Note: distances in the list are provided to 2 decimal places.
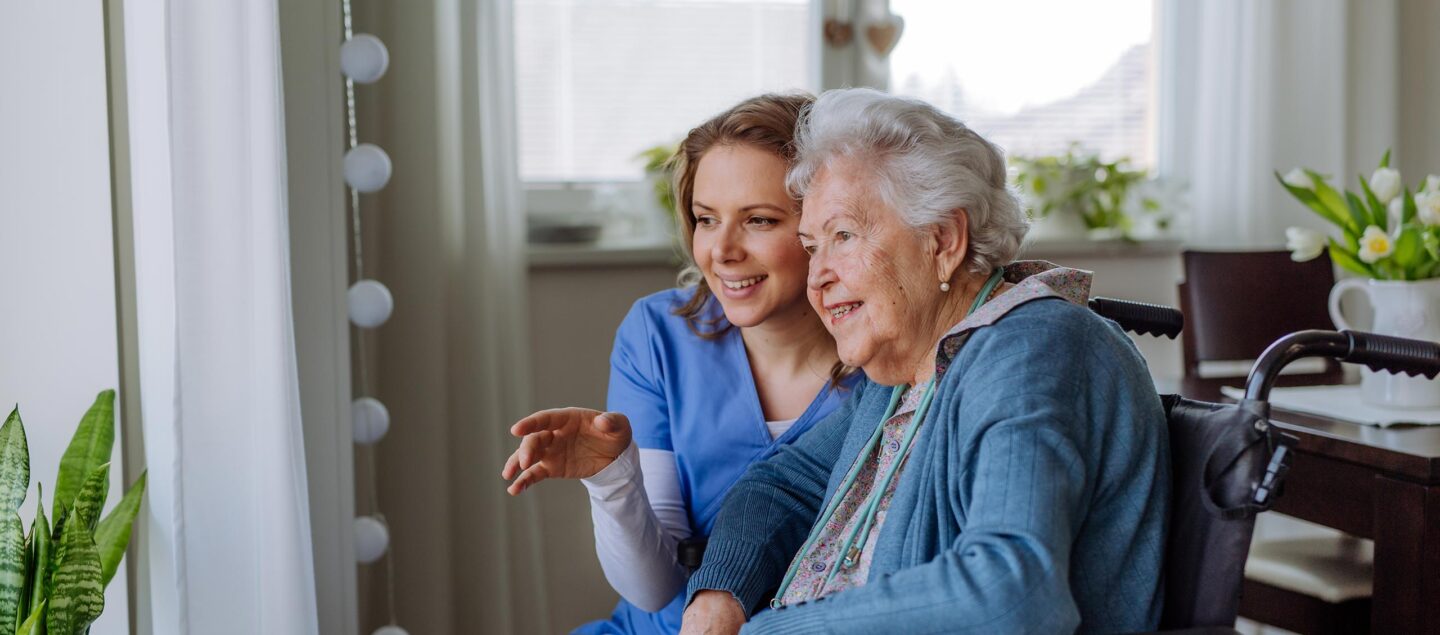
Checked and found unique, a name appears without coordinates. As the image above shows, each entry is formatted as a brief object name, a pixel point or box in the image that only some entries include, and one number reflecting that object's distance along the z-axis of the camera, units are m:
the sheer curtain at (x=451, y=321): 2.46
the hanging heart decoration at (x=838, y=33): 2.95
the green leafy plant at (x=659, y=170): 2.81
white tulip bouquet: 1.99
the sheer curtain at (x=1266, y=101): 3.25
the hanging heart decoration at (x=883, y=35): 2.96
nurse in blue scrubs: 1.49
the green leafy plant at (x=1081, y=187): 3.21
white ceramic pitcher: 1.97
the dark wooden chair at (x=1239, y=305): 2.60
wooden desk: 1.59
